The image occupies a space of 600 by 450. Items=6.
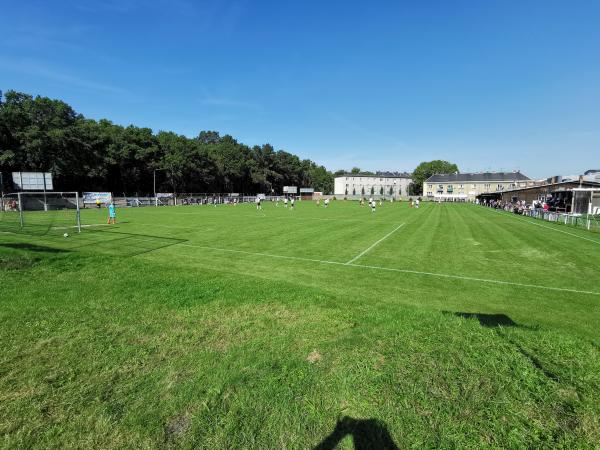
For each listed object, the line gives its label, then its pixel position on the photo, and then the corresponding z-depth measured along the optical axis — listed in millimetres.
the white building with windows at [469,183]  125875
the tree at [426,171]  158125
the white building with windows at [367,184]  161250
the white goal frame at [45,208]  21122
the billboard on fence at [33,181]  48906
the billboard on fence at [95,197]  54906
